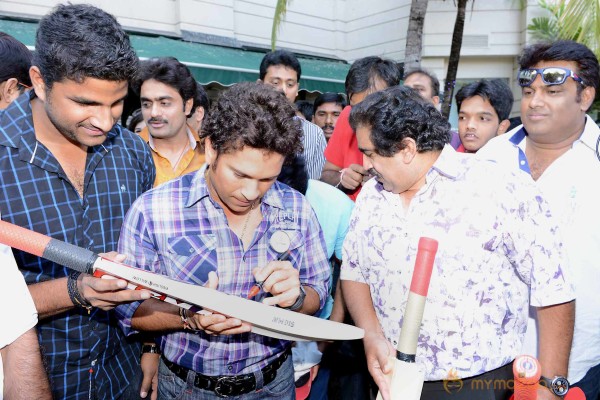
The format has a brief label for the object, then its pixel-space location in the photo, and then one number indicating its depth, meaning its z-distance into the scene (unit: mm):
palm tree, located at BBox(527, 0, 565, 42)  11677
